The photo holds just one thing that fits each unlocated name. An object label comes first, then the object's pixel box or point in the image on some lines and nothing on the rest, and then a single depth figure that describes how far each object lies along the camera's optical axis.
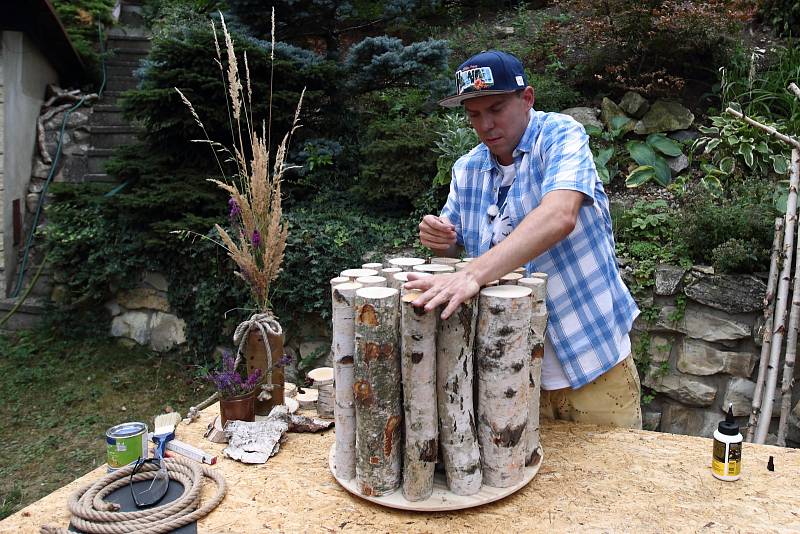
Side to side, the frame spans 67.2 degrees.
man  1.90
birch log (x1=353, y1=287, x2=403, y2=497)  1.67
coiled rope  1.58
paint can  1.89
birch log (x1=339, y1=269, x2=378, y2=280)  2.00
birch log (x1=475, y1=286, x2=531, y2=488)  1.67
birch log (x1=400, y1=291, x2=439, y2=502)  1.65
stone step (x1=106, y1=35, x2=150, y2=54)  8.81
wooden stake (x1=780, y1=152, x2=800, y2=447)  3.50
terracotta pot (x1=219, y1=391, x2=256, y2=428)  2.13
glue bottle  1.75
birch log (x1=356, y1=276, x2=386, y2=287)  1.83
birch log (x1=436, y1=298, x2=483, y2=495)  1.69
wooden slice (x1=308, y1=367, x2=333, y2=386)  2.35
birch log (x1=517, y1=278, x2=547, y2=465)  1.88
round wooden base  1.65
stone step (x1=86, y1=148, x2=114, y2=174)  7.05
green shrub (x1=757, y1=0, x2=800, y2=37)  5.98
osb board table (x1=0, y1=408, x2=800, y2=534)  1.60
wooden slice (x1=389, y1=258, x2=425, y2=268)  2.07
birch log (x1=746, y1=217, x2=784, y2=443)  3.57
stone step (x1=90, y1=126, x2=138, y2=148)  7.23
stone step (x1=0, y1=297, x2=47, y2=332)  6.13
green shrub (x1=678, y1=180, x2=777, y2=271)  3.74
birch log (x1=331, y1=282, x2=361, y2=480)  1.79
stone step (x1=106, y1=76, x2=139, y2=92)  8.02
